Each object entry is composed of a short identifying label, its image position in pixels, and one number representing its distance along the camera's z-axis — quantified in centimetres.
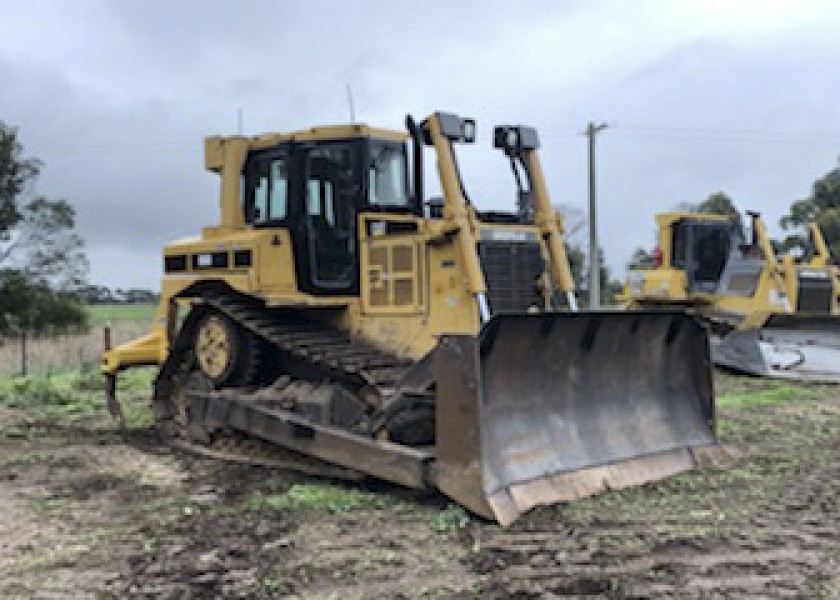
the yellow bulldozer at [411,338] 627
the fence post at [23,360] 1901
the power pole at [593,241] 2524
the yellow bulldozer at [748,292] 1380
